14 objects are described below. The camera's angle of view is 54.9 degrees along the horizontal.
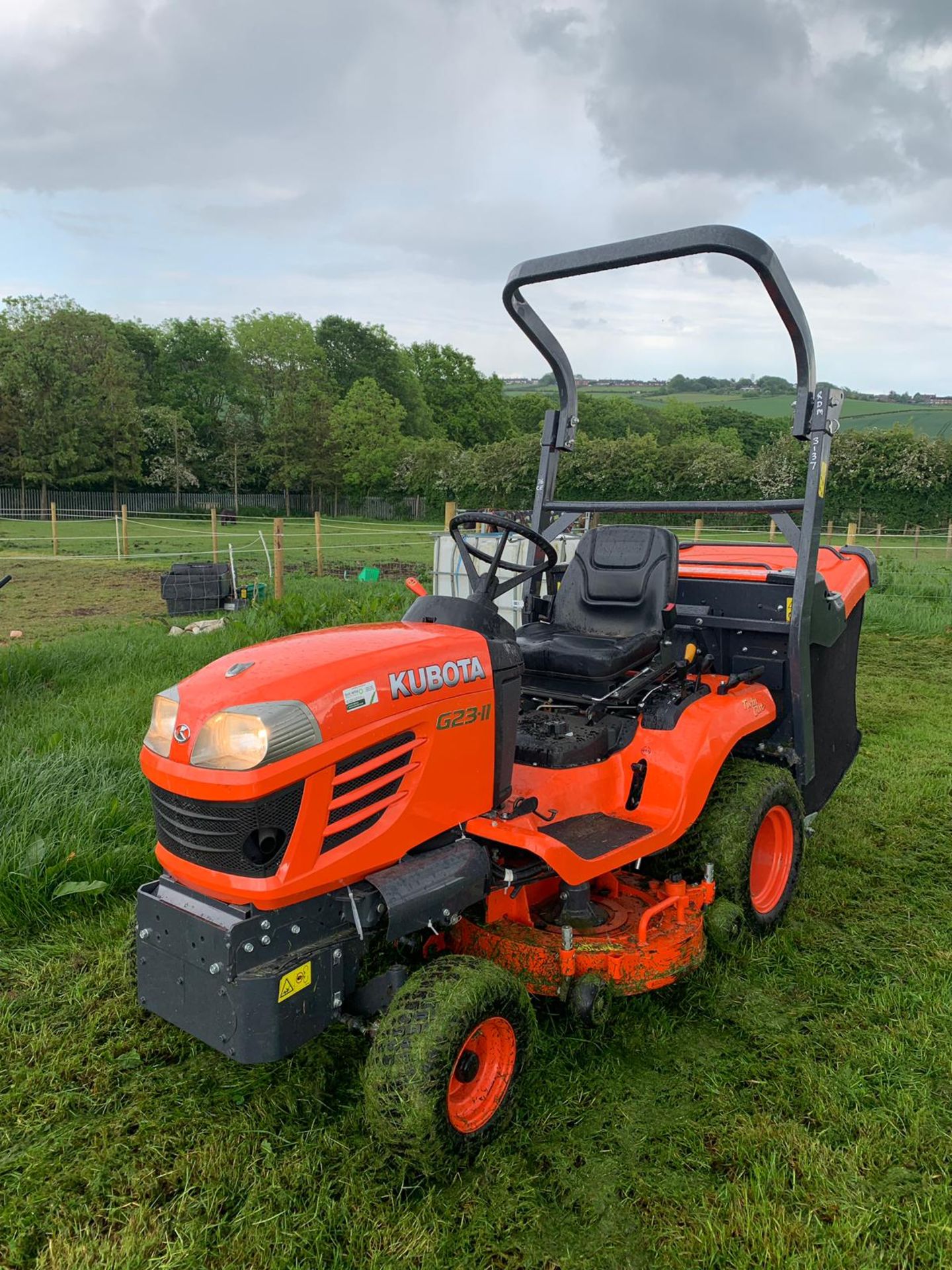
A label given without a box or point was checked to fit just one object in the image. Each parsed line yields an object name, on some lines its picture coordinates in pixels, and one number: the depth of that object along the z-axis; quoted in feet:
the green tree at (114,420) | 146.41
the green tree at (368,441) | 162.20
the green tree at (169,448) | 156.56
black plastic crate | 36.24
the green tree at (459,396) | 215.92
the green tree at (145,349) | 178.40
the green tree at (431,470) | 127.75
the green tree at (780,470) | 102.47
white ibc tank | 28.04
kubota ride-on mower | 6.93
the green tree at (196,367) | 180.24
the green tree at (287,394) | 166.09
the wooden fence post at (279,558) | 33.35
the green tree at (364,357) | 212.64
